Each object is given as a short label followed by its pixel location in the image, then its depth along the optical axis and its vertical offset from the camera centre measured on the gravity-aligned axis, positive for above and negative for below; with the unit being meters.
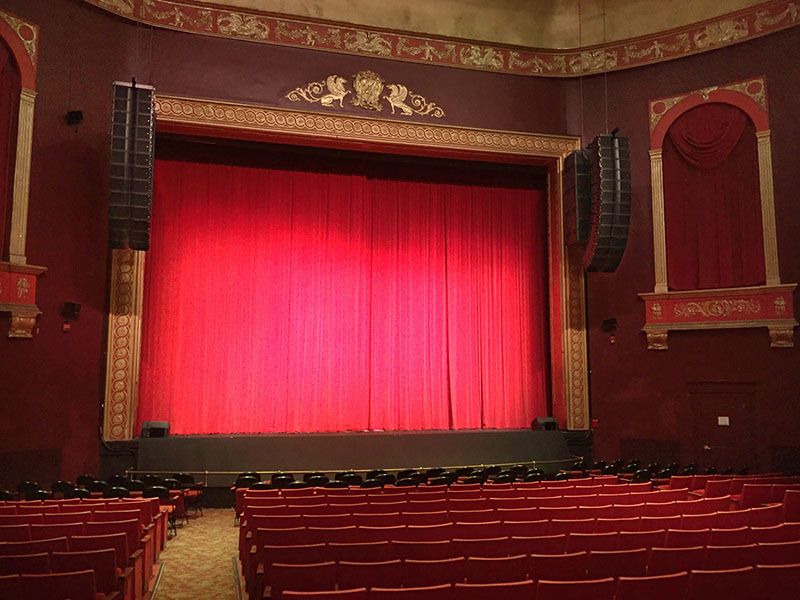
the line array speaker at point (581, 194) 12.08 +3.51
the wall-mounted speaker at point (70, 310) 10.45 +1.33
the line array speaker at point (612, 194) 11.34 +3.27
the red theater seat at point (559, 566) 3.82 -0.91
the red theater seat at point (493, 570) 3.80 -0.92
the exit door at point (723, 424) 11.63 -0.43
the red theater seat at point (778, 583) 3.52 -0.92
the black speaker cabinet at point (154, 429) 11.09 -0.46
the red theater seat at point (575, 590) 3.29 -0.89
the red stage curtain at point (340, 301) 12.94 +1.93
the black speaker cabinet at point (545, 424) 12.94 -0.46
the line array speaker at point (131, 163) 9.85 +3.32
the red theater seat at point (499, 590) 3.25 -0.89
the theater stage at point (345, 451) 10.81 -0.84
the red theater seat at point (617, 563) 3.90 -0.92
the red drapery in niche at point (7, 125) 9.92 +3.92
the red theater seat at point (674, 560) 4.01 -0.92
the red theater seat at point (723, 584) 3.46 -0.92
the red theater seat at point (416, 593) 3.16 -0.87
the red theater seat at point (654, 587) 3.37 -0.91
